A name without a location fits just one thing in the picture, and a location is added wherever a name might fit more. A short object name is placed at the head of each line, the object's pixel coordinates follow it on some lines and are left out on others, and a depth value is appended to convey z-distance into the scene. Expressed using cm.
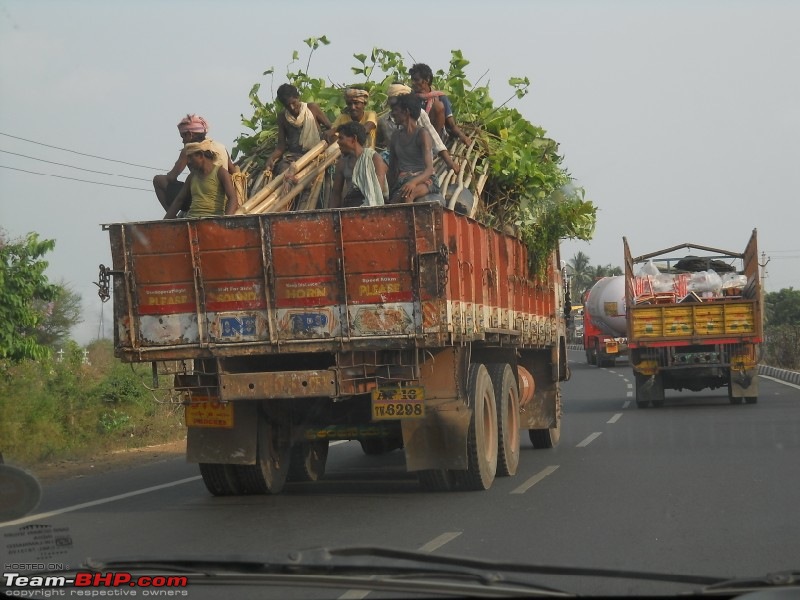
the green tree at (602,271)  11332
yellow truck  2212
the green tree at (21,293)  1888
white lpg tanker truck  4272
